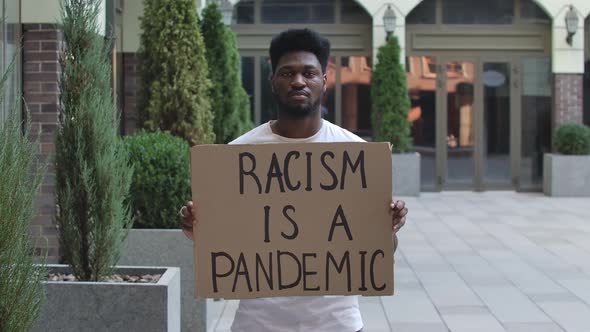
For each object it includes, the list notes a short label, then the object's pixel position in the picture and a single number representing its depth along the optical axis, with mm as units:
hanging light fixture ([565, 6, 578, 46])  17078
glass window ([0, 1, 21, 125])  6309
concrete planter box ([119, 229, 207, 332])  5938
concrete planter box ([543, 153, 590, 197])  16547
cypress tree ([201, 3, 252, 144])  10031
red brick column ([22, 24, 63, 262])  6496
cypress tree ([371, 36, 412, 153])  16922
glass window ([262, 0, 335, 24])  17875
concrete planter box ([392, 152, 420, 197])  16828
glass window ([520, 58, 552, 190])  17875
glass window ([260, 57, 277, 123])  18047
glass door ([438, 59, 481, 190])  17922
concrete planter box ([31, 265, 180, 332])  4602
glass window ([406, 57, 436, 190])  17953
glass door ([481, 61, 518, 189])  17984
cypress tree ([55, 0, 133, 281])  4832
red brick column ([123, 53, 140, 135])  11461
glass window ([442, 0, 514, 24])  17844
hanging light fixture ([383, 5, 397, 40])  17078
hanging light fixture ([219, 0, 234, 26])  15567
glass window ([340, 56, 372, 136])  18016
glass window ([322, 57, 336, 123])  18094
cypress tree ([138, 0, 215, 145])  7949
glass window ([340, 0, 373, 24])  17953
